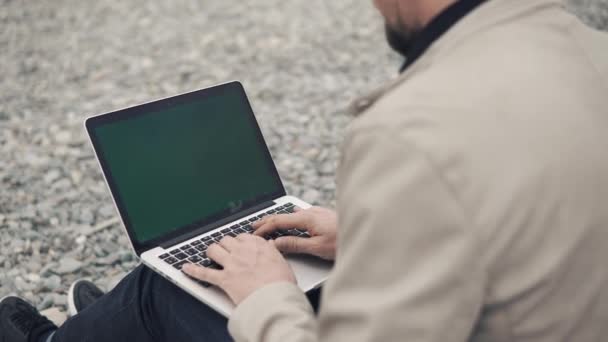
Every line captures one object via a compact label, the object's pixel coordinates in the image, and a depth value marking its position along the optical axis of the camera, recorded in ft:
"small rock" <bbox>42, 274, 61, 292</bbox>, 9.61
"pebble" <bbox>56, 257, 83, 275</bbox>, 9.94
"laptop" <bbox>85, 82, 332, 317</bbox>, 6.24
